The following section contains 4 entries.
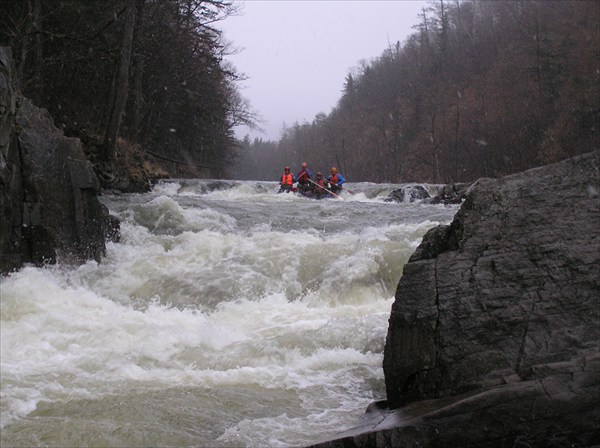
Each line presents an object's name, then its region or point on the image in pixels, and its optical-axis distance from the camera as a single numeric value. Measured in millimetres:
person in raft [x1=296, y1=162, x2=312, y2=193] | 18641
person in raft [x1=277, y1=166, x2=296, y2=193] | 18947
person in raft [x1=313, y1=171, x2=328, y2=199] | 18344
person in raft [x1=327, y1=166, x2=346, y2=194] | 19703
